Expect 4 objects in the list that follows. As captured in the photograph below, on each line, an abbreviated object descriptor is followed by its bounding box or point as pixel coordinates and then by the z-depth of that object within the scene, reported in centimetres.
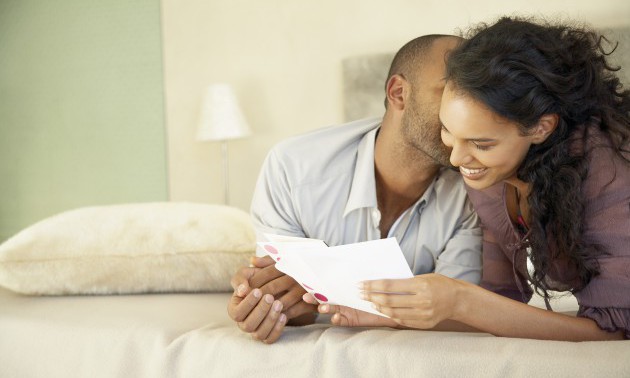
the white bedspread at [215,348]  129
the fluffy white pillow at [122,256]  206
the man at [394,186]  183
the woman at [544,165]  139
